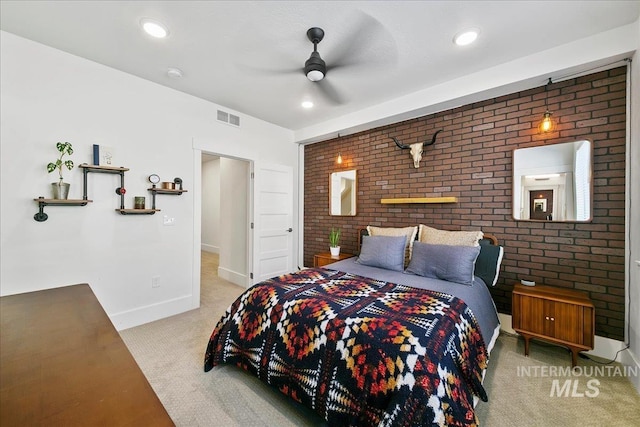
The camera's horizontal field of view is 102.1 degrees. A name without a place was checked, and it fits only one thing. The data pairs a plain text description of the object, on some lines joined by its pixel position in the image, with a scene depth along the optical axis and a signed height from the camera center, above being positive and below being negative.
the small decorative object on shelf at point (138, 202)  2.88 +0.07
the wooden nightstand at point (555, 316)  2.09 -0.89
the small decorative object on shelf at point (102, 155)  2.62 +0.54
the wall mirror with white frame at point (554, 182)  2.39 +0.29
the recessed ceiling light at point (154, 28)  2.08 +1.49
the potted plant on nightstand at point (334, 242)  4.00 -0.51
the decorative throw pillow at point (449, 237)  2.73 -0.29
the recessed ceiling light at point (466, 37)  2.14 +1.48
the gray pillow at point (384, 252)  2.91 -0.49
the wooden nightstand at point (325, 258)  3.82 -0.72
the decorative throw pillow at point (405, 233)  3.17 -0.29
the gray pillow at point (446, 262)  2.42 -0.50
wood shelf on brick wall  3.12 +0.14
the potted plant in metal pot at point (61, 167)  2.36 +0.38
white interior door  4.20 -0.19
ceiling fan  2.01 +1.48
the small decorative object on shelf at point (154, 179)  2.99 +0.34
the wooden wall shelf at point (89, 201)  2.35 +0.12
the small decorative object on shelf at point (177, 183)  3.18 +0.31
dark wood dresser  0.61 -0.50
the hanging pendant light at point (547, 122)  2.50 +0.88
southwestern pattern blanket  1.29 -0.84
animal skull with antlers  3.34 +0.80
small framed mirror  4.19 +0.29
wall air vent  3.67 +1.32
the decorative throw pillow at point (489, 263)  2.61 -0.53
